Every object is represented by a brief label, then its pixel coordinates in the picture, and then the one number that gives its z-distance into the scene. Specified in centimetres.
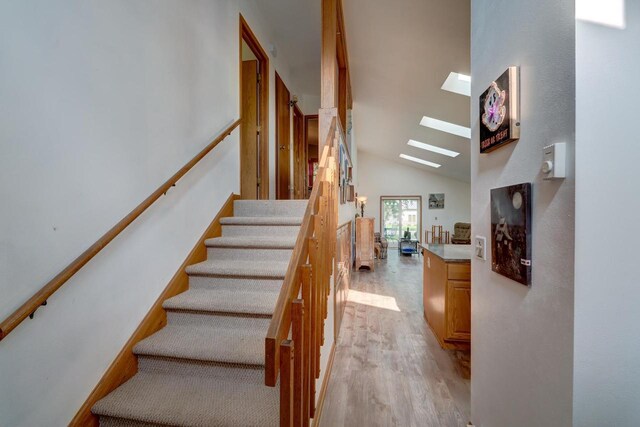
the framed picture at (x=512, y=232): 105
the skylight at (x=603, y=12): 81
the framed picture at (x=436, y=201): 1048
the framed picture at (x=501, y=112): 112
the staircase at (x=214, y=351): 133
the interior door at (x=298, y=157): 547
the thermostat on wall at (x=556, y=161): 86
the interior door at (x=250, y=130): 367
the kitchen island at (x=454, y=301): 262
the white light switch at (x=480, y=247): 144
